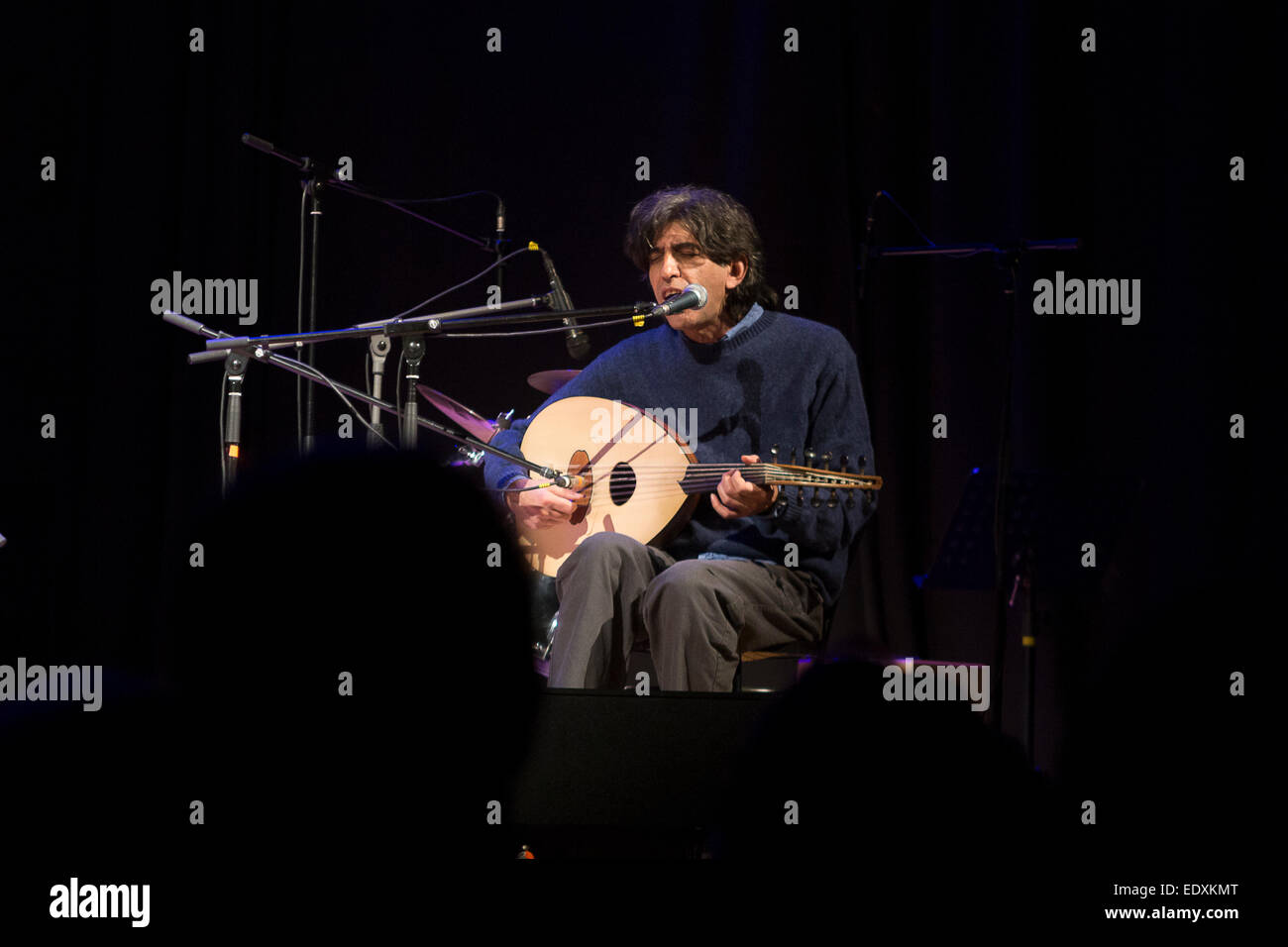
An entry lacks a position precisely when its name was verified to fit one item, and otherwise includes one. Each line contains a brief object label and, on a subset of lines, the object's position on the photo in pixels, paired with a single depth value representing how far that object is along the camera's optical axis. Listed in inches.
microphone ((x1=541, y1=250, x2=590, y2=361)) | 232.4
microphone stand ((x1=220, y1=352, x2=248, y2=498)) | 192.5
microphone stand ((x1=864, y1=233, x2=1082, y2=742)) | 206.5
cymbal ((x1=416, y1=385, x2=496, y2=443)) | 238.1
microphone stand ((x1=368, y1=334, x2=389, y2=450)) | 224.2
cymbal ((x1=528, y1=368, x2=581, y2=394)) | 254.2
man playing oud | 199.9
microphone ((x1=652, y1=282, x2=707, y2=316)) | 175.5
